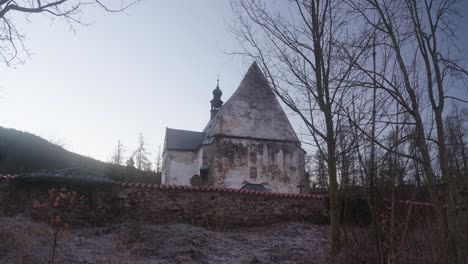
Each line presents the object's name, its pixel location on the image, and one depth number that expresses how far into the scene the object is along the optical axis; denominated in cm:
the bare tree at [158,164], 4618
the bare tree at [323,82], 664
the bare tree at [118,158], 4241
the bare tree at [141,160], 4244
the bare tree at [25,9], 721
